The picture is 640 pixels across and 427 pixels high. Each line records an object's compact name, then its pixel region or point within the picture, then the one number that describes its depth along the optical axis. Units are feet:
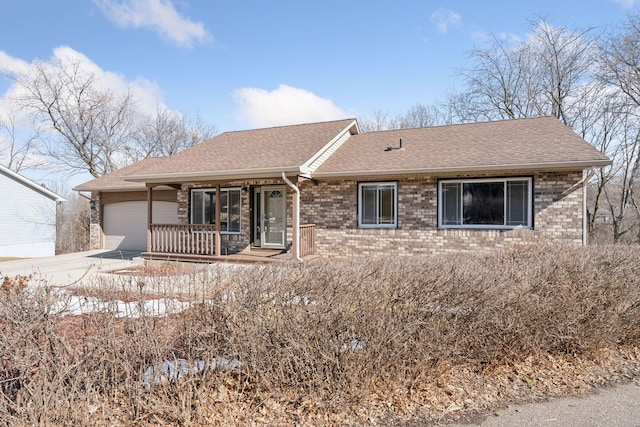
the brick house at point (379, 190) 31.68
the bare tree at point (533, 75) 66.44
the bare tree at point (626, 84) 56.03
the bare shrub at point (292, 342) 9.42
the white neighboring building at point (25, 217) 60.64
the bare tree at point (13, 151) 91.61
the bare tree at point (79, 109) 82.69
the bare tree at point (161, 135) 96.43
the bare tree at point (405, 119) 91.20
